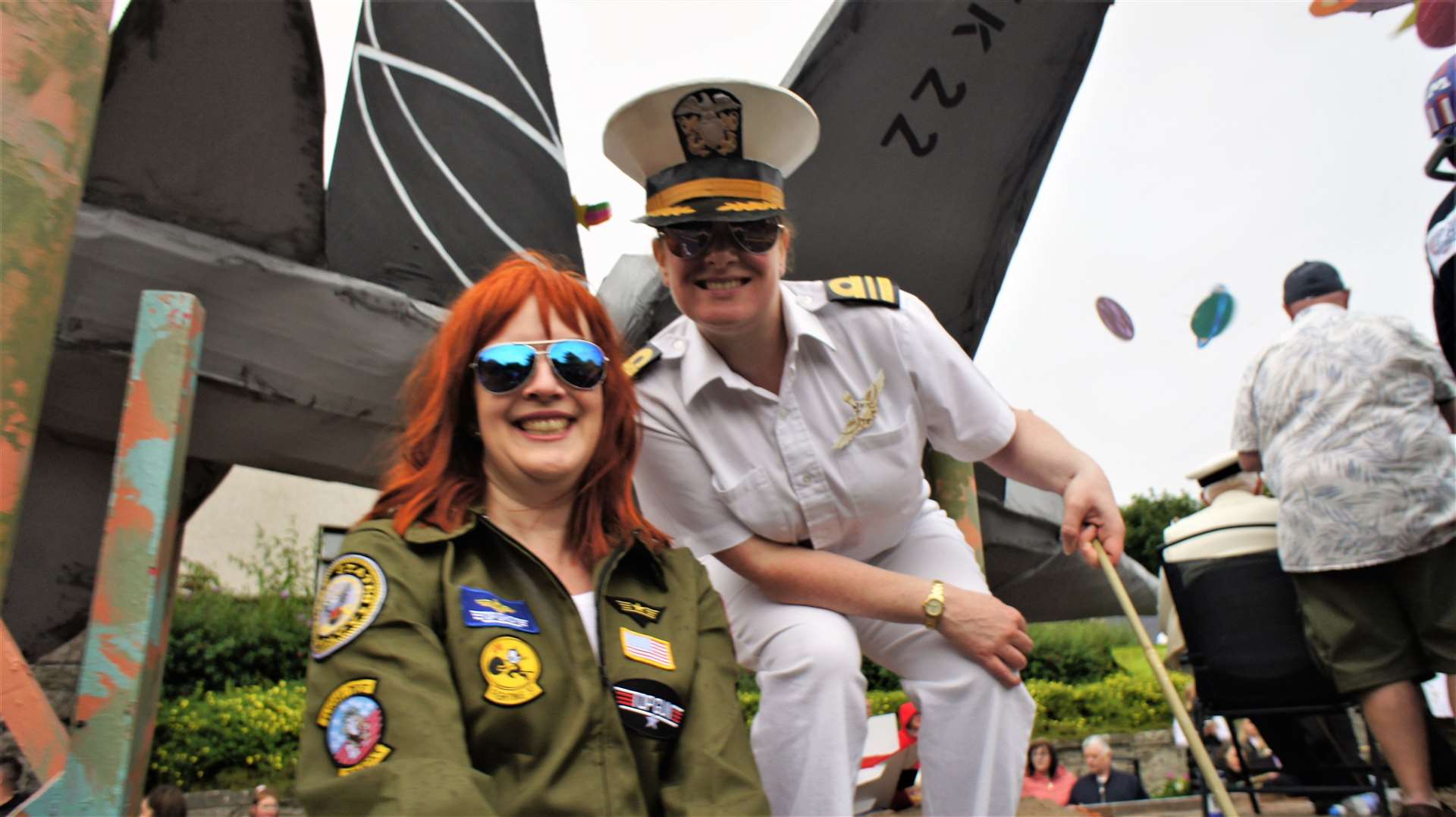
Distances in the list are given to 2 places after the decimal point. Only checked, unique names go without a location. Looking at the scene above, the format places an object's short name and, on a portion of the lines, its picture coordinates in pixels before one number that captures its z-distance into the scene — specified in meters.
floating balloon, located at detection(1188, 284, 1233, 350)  4.48
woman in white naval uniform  1.88
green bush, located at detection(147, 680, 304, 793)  7.95
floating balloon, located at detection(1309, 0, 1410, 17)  2.97
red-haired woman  1.37
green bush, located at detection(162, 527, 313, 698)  9.93
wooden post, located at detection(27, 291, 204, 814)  1.80
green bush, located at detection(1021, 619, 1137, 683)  14.65
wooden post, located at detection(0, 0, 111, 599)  1.57
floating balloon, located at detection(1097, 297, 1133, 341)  4.80
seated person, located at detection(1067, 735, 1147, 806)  6.50
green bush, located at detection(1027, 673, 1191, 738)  11.37
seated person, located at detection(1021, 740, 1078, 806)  6.57
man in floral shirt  2.56
